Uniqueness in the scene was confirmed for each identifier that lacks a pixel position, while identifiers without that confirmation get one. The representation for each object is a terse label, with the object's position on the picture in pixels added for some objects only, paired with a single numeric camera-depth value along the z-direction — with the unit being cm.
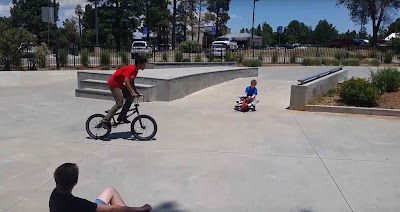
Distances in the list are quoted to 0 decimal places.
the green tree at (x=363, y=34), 9769
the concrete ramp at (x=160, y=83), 1188
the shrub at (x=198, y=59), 2584
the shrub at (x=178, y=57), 2575
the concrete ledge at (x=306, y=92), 1042
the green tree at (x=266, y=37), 9888
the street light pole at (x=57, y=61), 2188
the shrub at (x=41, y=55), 2152
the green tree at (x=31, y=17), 6138
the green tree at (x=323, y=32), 8531
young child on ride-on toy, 1026
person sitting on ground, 290
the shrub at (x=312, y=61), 2615
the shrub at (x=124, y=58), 2374
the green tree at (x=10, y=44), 1986
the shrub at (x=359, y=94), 1032
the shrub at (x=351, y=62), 2536
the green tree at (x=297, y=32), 10619
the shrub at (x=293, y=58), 2848
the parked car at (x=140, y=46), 3846
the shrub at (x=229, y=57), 2719
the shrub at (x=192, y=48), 3353
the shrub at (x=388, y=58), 2767
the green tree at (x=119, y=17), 5356
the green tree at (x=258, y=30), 12431
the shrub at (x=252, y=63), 2448
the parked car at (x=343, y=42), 5250
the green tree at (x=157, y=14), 5844
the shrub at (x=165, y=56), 2640
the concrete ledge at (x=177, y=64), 2106
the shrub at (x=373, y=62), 2538
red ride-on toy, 1025
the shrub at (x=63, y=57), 2262
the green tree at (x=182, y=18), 6712
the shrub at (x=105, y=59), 2323
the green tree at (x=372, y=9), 4719
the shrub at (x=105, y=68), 2167
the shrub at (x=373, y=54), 3041
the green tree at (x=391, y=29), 8159
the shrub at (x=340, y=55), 2953
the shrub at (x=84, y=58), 2298
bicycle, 707
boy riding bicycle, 675
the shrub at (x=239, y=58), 2675
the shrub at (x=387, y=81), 1194
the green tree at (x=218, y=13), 7362
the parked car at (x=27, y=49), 2069
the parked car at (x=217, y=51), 2864
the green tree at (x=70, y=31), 6744
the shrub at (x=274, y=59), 2822
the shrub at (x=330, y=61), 2598
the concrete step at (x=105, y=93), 1168
